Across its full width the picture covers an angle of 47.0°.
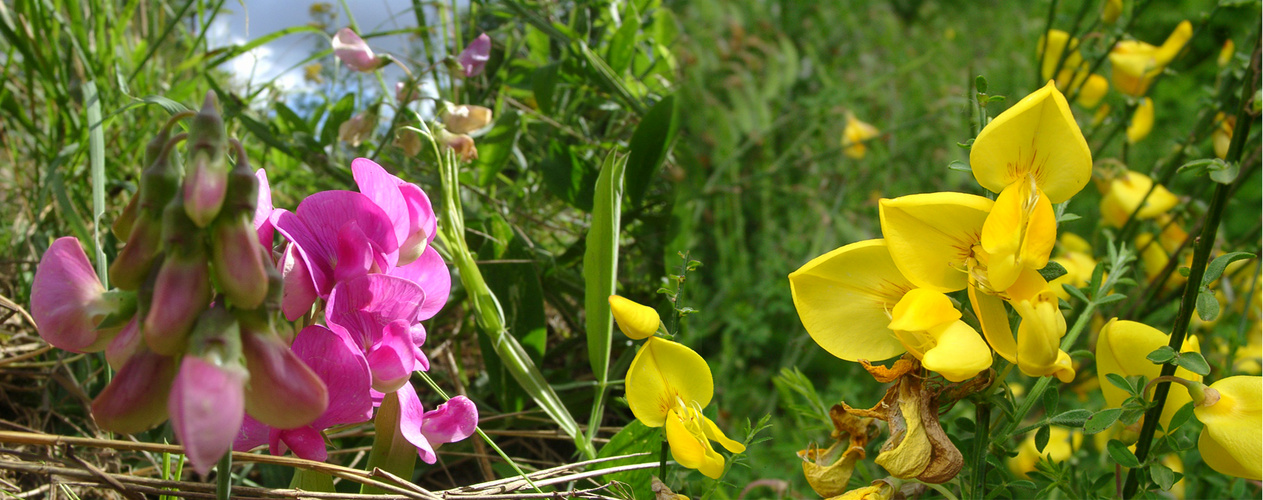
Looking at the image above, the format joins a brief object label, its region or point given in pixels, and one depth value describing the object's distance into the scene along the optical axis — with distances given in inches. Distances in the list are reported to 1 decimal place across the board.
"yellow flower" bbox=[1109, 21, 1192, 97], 16.3
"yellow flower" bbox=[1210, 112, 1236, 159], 14.7
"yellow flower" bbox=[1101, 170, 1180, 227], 15.6
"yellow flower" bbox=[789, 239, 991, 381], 9.8
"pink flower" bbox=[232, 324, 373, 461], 9.1
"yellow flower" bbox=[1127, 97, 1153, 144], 17.9
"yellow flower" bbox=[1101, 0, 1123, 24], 16.0
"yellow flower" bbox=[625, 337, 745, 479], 9.7
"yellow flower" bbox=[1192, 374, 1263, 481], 9.6
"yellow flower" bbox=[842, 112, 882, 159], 29.4
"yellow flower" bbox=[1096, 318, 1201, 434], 10.2
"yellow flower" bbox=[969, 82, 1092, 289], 9.1
